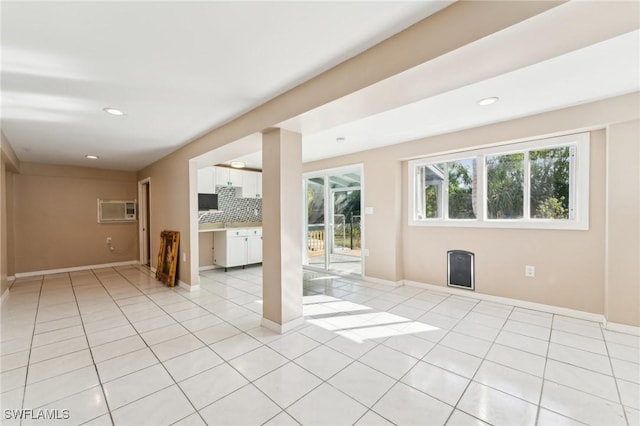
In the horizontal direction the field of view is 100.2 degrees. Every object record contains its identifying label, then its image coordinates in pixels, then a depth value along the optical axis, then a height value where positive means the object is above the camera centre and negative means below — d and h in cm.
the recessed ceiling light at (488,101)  257 +104
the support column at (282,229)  276 -22
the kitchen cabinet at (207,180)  534 +58
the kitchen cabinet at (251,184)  607 +56
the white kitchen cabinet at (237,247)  549 -81
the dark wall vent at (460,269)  377 -90
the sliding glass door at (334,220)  521 -25
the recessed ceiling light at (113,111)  273 +103
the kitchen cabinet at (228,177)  564 +70
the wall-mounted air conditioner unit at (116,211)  610 -2
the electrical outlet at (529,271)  326 -80
